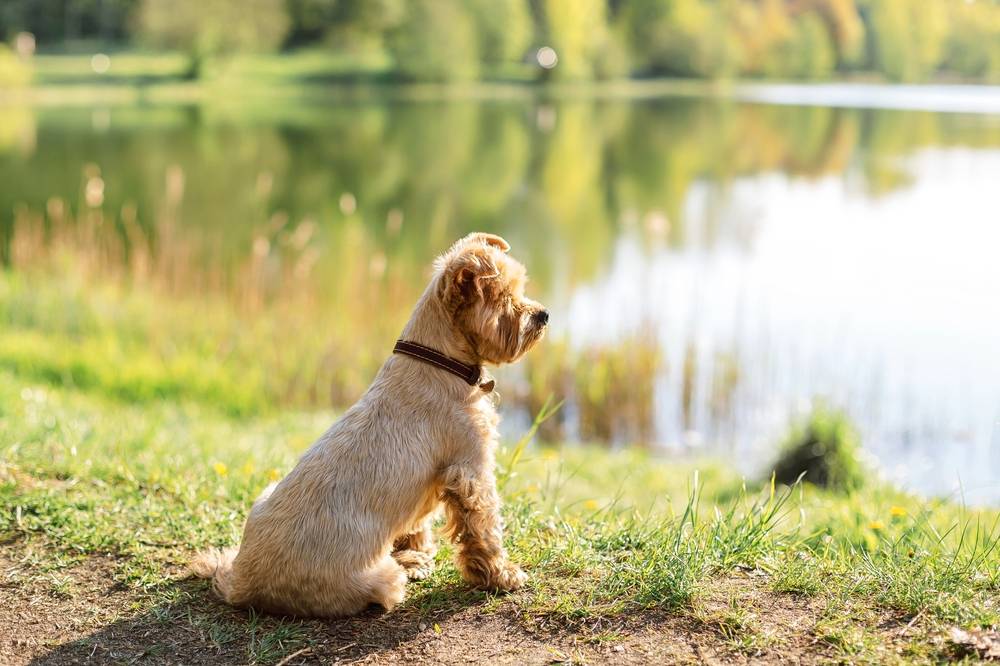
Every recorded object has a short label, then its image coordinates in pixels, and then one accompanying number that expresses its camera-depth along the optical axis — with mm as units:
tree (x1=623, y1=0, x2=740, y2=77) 64312
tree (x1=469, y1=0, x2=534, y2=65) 58594
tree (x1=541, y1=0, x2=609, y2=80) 56188
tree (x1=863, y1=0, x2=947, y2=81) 35209
